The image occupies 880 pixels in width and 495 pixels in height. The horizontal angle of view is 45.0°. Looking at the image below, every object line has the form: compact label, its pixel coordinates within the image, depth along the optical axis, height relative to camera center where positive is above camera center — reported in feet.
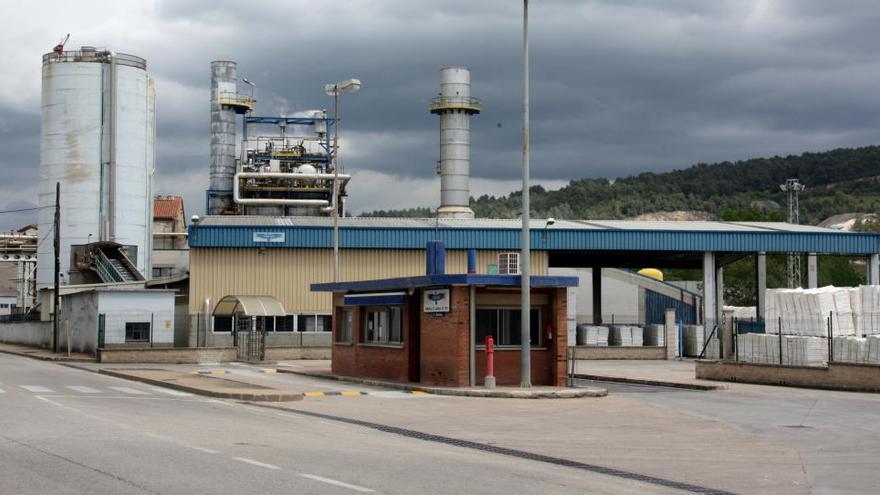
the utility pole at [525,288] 91.50 +2.55
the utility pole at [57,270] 174.70 +7.49
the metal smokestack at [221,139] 266.57 +44.91
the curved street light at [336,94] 134.26 +29.03
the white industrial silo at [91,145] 210.18 +33.81
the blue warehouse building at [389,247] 172.96 +11.94
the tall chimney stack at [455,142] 239.71 +39.91
